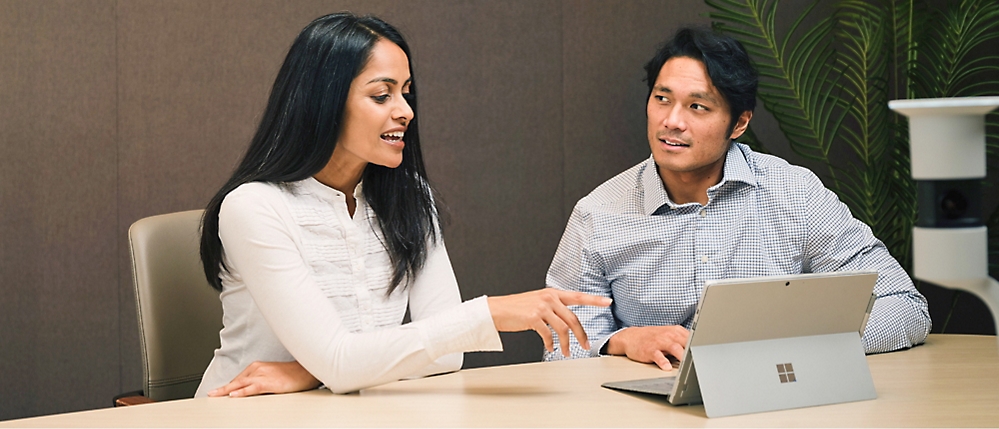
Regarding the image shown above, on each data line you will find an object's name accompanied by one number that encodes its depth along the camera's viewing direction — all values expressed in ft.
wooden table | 4.67
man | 7.68
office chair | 6.94
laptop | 4.81
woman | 5.36
